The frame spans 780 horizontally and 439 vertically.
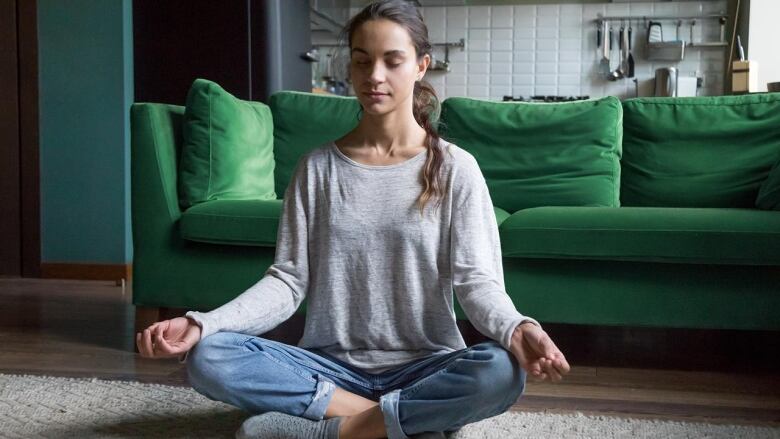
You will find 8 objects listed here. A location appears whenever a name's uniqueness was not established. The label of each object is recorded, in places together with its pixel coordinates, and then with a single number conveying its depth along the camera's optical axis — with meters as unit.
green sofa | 2.32
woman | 1.51
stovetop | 5.91
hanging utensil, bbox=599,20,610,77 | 6.07
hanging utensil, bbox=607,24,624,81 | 6.05
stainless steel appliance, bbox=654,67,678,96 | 5.84
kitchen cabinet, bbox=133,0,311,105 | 4.36
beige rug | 1.79
